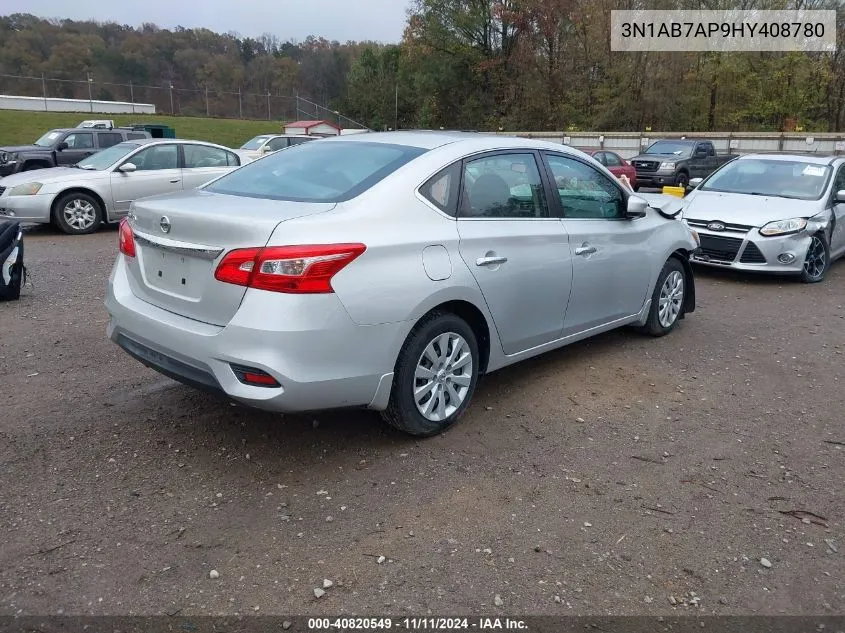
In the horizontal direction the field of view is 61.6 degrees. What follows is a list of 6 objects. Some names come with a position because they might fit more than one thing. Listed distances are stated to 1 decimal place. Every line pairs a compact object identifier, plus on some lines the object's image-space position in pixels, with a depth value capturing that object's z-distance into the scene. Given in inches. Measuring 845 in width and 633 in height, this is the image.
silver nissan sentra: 128.4
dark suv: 622.2
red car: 788.0
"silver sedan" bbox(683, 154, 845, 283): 330.6
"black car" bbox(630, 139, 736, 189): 858.1
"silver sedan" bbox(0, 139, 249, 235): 414.9
